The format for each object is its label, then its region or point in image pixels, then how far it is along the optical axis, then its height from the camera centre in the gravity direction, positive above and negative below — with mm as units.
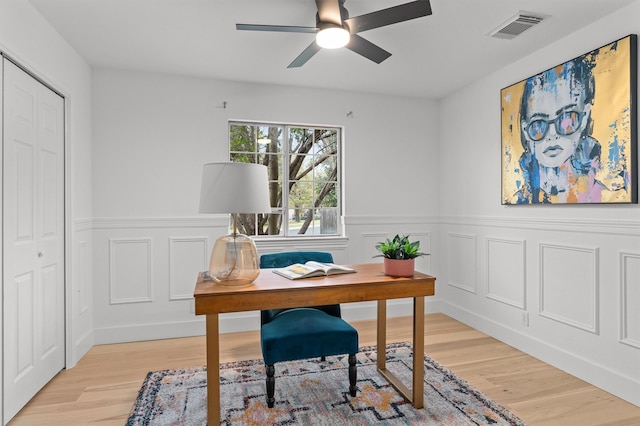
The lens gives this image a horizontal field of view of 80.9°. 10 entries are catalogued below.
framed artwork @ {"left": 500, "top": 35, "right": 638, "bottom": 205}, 2389 +590
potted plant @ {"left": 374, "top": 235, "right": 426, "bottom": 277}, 2277 -276
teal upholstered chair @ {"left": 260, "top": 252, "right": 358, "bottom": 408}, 2182 -746
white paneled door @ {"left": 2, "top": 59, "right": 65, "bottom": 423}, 2154 -139
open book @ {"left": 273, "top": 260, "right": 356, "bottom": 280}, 2246 -357
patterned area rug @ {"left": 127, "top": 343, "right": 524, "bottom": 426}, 2156 -1175
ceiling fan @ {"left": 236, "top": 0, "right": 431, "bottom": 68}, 1969 +1065
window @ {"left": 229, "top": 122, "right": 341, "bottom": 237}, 3979 +450
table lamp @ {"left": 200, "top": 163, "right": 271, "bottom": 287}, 1976 +54
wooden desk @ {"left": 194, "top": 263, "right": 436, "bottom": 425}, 1937 -451
